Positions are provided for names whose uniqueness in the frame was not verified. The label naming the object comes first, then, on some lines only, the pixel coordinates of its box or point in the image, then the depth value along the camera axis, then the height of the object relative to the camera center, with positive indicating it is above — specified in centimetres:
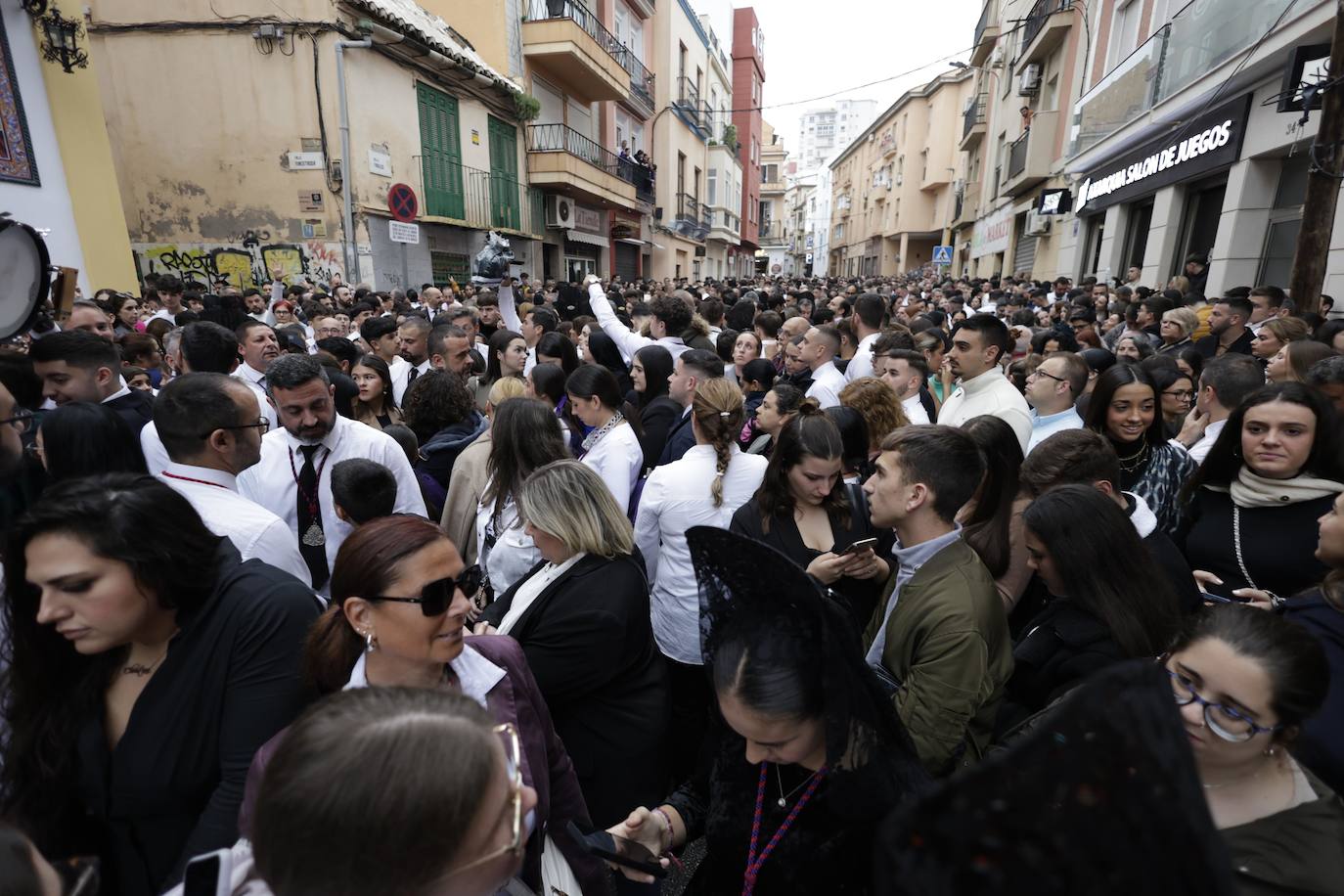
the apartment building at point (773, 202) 7981 +1044
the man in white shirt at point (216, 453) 235 -64
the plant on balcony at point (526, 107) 1752 +474
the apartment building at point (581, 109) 1753 +586
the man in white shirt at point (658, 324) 609 -37
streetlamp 835 +310
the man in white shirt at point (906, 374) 445 -60
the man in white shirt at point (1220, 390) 345 -56
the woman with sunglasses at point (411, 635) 166 -88
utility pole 544 +75
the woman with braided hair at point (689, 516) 301 -106
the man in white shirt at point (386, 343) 543 -49
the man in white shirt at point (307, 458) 314 -84
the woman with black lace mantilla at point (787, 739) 130 -94
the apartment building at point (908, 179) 4003 +730
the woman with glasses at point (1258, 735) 125 -92
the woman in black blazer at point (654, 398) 439 -81
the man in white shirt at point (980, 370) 414 -55
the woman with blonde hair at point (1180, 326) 622 -38
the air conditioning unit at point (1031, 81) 2031 +624
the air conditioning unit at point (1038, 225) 1911 +175
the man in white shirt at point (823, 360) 487 -59
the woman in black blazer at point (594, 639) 209 -113
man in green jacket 176 -92
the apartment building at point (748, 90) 4619 +1405
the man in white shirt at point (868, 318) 638 -32
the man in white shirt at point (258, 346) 501 -47
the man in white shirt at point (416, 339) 577 -48
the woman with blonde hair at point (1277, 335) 488 -37
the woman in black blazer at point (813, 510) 256 -92
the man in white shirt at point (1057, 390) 398 -64
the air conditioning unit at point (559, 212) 2009 +221
